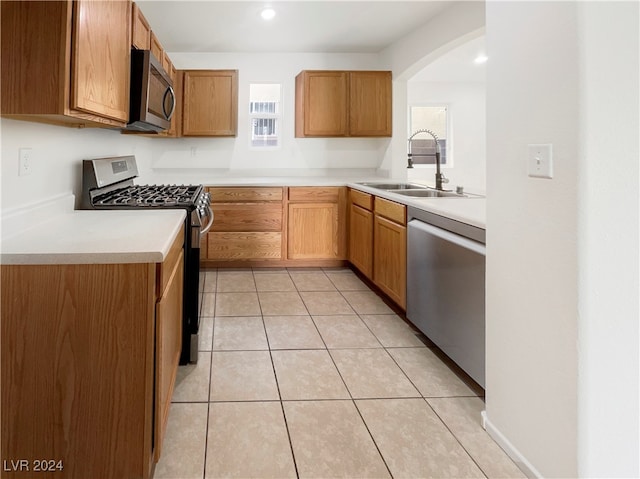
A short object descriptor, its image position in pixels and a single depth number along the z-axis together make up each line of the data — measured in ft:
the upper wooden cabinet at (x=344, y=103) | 16.24
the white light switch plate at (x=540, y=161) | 4.83
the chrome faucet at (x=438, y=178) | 11.79
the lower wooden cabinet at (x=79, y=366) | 4.61
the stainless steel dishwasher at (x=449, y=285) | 7.00
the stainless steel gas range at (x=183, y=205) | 8.25
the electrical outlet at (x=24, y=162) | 6.32
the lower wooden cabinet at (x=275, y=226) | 15.37
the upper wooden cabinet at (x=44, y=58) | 5.28
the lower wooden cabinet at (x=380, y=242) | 10.50
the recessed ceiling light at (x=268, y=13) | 12.60
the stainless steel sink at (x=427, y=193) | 11.42
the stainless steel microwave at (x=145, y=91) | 8.46
